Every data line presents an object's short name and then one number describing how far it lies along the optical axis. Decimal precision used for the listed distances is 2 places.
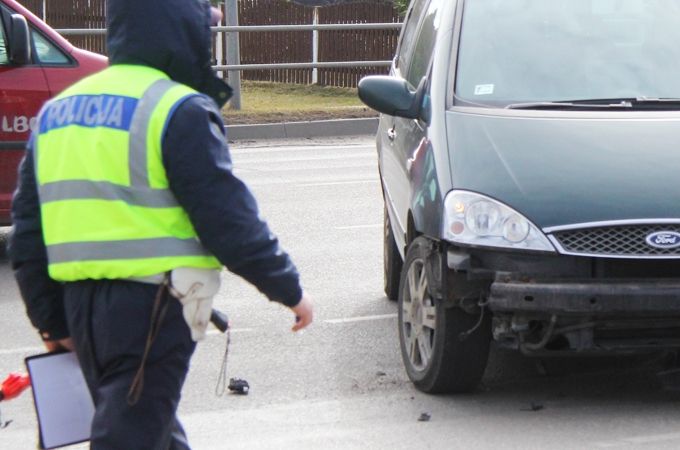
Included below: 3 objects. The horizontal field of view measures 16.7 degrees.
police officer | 5.44
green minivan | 8.77
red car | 14.71
